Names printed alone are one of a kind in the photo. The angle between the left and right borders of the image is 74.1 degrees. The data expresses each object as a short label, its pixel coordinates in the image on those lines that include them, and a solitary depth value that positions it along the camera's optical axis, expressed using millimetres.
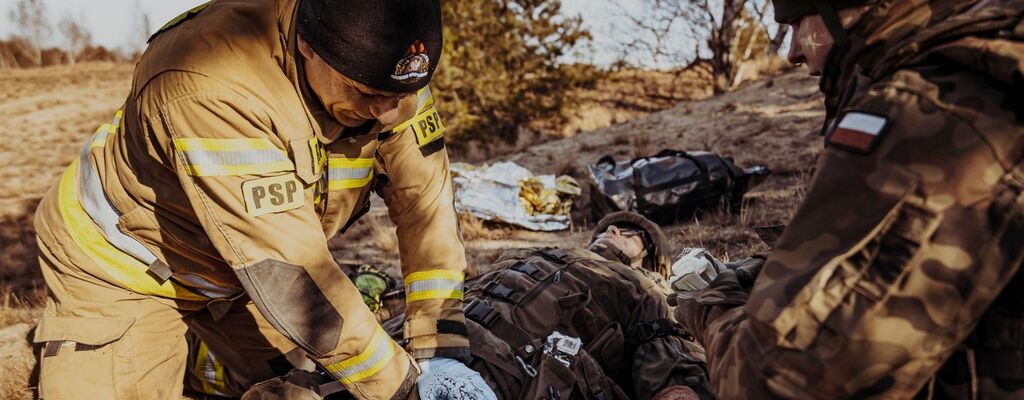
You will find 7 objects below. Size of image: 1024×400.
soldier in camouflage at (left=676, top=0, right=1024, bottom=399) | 1103
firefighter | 1916
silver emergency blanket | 5902
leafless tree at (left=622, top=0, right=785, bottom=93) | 16094
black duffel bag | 5250
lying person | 2529
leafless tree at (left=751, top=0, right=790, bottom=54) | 15788
